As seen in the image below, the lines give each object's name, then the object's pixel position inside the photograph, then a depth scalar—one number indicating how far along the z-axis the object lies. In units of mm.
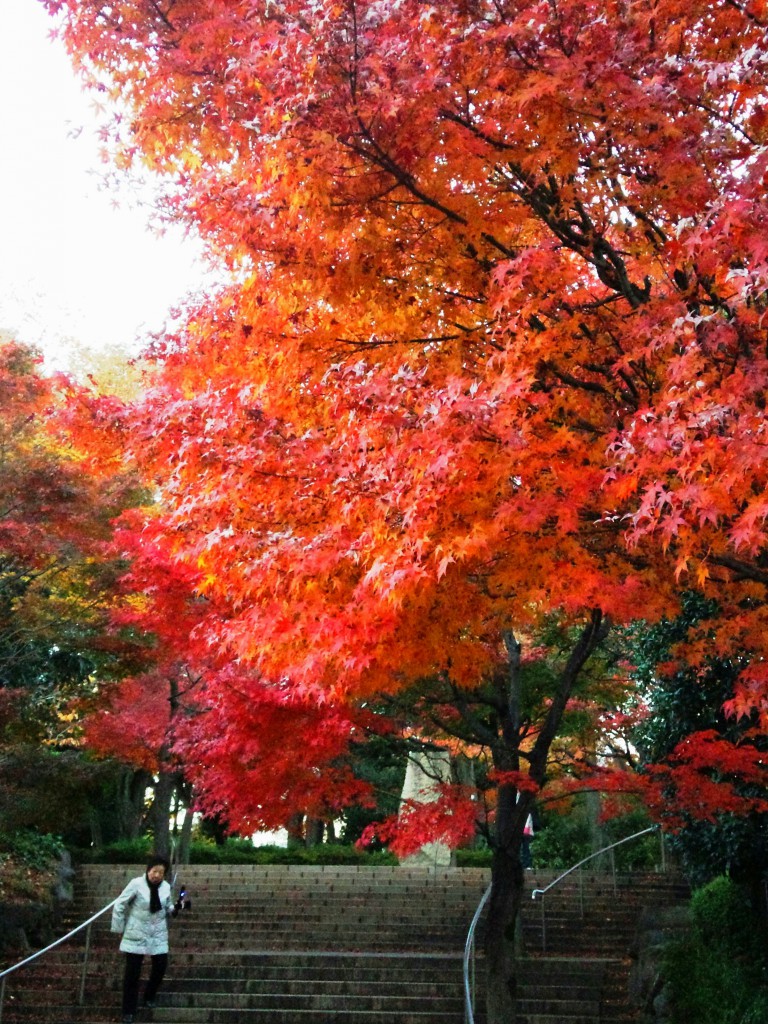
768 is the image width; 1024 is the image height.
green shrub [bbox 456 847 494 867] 20875
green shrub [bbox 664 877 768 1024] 9078
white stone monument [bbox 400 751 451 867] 19438
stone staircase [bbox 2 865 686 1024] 9623
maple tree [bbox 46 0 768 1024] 4680
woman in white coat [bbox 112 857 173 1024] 8641
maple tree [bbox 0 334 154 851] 11469
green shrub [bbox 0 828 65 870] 15109
